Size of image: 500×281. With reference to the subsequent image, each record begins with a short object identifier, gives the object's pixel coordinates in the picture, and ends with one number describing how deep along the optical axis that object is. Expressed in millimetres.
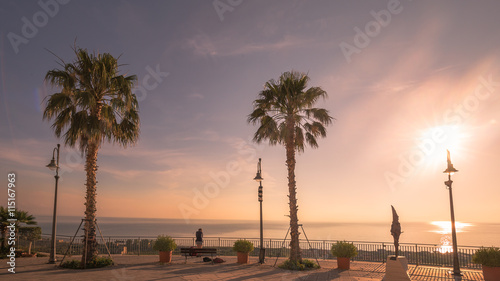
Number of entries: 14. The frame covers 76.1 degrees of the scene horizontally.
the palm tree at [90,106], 16609
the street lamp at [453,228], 16094
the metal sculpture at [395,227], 14172
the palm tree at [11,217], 20475
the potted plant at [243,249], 19297
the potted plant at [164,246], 18719
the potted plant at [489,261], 13766
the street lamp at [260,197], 19234
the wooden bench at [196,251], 18859
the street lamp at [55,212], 18125
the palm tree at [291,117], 19844
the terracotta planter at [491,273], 13727
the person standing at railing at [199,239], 22859
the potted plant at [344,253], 17422
